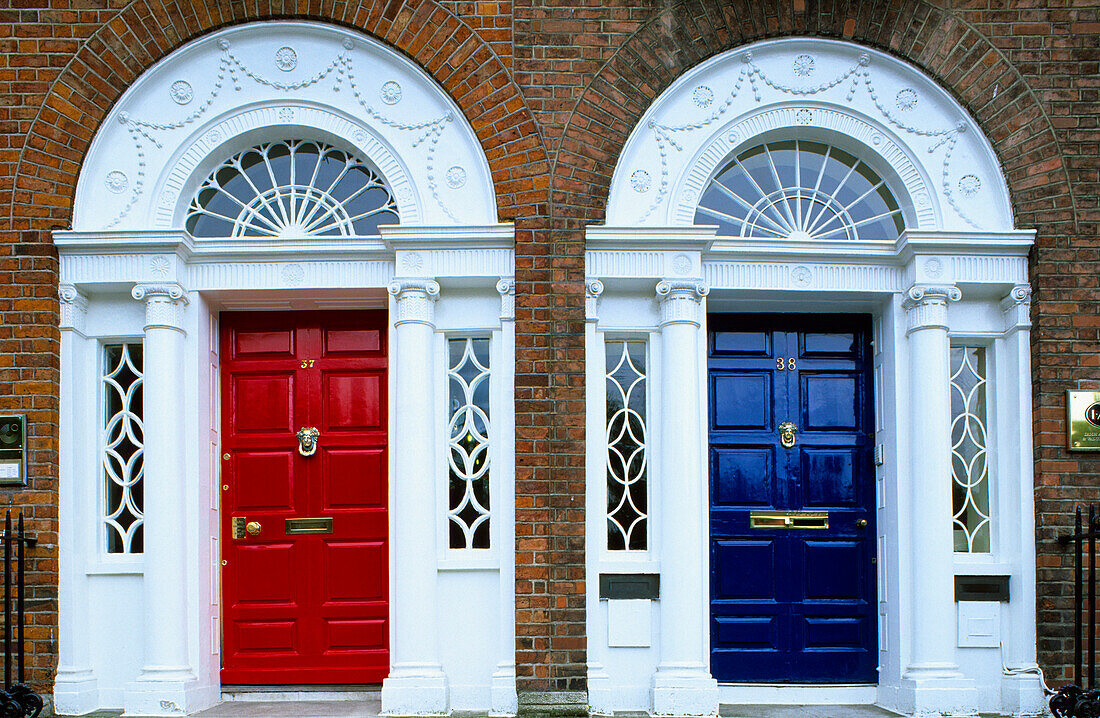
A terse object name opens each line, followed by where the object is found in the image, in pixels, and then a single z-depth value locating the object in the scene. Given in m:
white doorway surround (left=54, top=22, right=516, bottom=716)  6.64
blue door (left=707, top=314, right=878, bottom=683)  7.11
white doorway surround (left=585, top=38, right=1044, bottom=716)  6.68
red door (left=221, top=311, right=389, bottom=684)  7.02
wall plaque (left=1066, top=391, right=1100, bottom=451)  6.75
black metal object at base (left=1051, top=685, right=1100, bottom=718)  6.07
